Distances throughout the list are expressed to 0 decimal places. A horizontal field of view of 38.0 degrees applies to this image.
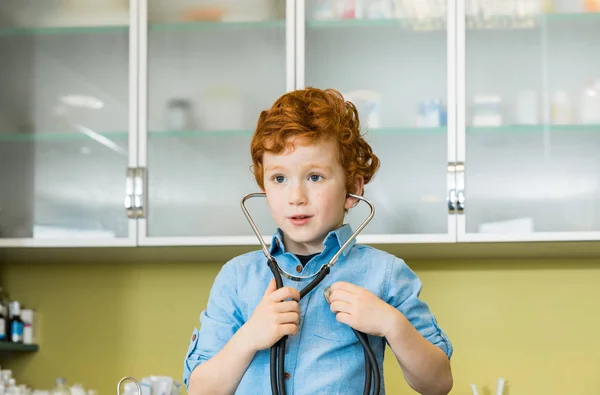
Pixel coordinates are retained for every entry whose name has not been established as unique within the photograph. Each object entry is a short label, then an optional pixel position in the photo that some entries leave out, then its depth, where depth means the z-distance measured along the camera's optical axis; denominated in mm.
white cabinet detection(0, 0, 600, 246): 2359
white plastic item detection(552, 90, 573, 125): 2377
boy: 1153
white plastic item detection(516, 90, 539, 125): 2385
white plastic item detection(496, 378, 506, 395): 2545
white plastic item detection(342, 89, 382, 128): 2412
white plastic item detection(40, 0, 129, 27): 2506
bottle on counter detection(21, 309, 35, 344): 2721
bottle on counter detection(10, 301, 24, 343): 2656
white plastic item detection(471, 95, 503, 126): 2371
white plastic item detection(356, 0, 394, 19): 2461
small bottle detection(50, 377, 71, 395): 2367
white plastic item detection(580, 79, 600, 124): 2369
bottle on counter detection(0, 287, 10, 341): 2652
